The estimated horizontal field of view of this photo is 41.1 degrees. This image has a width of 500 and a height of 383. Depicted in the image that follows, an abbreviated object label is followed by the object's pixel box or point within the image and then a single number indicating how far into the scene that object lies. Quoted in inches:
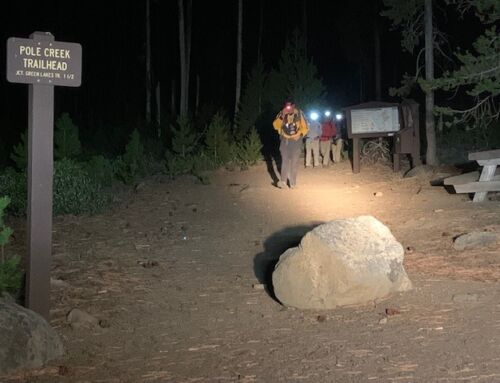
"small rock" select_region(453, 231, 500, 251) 376.5
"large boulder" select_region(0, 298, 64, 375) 222.1
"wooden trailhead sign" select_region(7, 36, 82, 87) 257.3
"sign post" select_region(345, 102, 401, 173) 740.0
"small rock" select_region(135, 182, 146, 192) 669.5
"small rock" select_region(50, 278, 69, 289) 337.1
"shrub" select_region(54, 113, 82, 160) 674.2
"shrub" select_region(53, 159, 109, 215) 517.0
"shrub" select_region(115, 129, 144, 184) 722.8
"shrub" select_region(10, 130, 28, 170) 616.4
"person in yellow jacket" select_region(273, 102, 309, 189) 626.8
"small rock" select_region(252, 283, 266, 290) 339.6
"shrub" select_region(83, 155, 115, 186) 625.1
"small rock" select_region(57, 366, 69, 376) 223.6
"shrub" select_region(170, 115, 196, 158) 821.9
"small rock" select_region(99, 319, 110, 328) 281.9
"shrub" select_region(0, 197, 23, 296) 274.7
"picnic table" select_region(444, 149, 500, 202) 488.7
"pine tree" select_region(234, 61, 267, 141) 965.2
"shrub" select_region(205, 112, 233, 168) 805.9
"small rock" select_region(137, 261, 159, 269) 389.4
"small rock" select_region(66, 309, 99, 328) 281.4
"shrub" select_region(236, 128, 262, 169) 790.2
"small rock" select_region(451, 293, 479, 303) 282.0
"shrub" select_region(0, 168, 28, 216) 514.6
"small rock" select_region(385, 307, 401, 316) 272.8
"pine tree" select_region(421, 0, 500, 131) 522.3
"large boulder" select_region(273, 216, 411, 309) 285.0
